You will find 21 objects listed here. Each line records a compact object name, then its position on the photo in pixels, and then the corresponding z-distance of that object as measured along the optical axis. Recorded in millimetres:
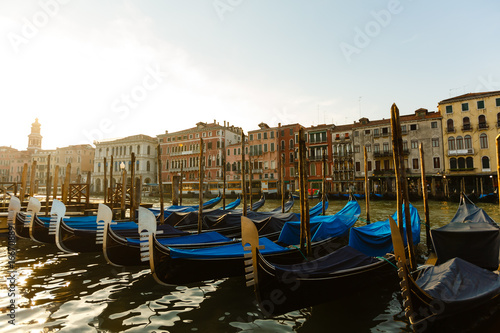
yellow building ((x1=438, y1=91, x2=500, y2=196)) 26047
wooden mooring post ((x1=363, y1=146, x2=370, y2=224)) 10376
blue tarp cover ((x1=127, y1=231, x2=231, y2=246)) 6371
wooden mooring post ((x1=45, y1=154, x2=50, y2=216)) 11641
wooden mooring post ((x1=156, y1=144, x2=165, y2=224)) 10056
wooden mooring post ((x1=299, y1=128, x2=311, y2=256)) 5870
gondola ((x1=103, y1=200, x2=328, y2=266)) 5762
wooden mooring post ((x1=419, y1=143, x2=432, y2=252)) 7770
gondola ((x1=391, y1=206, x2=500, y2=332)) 3051
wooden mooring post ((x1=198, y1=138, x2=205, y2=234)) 8948
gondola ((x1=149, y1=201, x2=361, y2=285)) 4684
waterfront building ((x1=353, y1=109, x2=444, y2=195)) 28109
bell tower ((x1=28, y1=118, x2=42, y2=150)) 63969
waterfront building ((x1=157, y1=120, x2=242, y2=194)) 39281
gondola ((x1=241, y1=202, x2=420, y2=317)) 3711
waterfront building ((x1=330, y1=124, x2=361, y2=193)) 31688
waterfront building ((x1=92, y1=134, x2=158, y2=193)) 45406
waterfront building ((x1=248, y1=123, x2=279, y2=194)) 35281
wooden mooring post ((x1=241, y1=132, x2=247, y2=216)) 10395
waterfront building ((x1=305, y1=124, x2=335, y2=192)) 32844
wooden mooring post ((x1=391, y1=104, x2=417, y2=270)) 4836
